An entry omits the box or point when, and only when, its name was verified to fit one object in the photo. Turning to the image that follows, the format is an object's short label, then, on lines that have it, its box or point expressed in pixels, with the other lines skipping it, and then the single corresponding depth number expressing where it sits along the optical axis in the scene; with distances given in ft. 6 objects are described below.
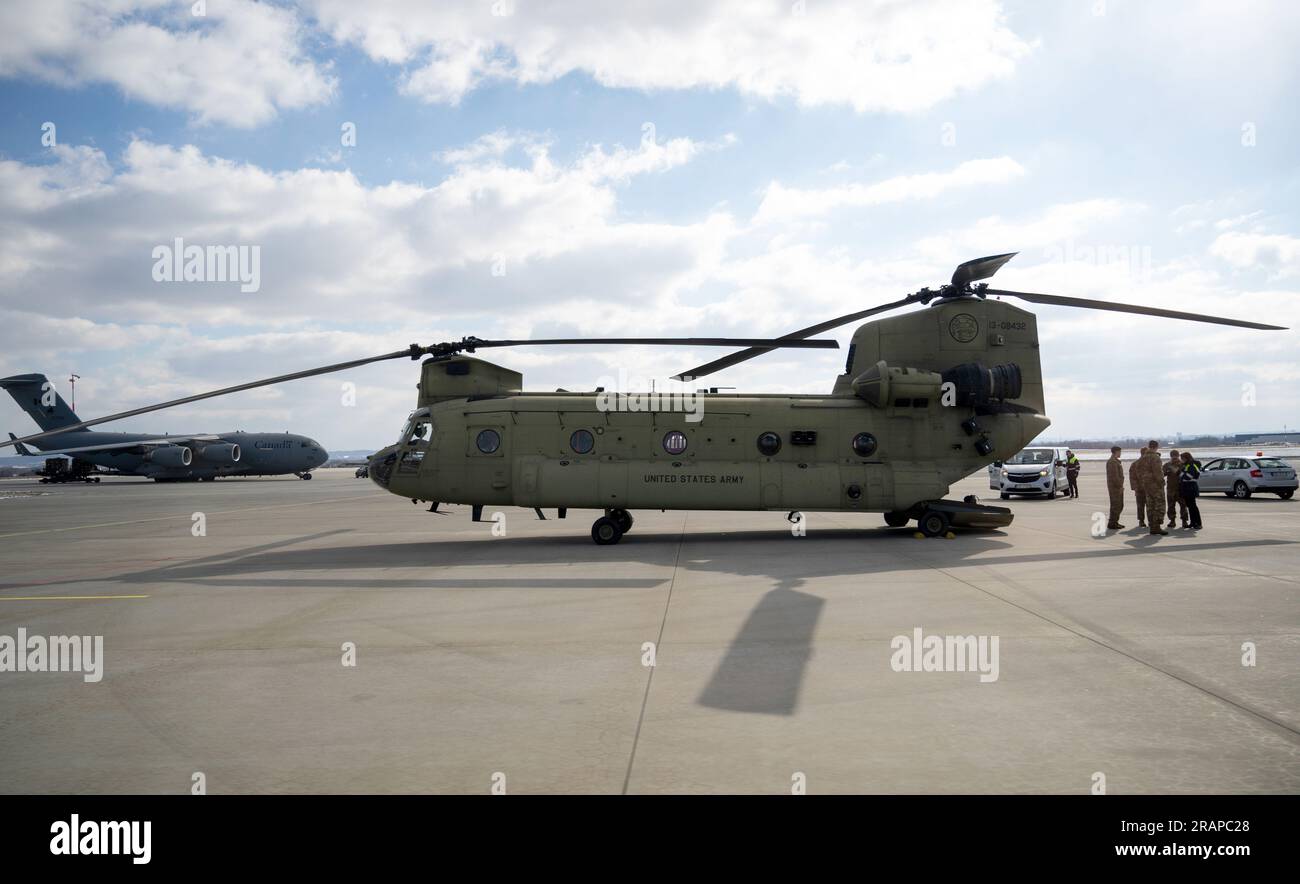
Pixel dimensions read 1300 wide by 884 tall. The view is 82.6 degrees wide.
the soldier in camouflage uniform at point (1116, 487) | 53.78
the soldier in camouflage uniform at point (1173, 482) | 54.03
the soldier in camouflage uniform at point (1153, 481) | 49.67
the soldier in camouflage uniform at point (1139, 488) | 51.80
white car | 89.40
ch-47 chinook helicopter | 48.42
